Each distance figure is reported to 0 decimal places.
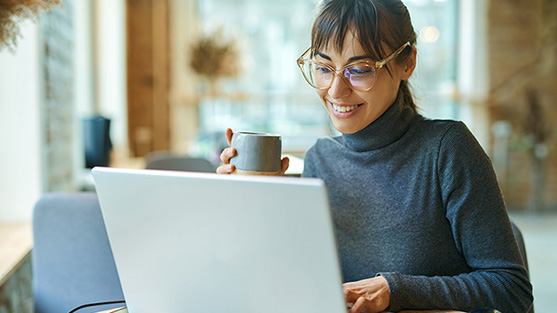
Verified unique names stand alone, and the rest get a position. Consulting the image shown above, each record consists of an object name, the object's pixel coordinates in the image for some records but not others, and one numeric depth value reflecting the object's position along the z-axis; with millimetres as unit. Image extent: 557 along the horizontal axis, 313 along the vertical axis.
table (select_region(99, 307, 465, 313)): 794
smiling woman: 864
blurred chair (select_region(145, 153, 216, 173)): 2568
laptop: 531
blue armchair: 1301
